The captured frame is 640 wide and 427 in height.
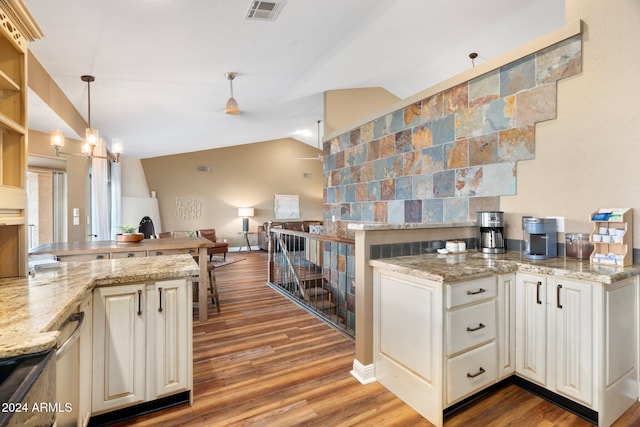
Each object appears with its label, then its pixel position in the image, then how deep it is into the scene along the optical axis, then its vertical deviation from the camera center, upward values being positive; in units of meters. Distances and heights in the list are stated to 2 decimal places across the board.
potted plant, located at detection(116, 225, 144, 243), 3.59 -0.28
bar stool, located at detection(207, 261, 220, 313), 3.84 -0.93
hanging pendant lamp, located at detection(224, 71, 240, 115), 3.86 +1.39
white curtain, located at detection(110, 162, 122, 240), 6.60 +0.27
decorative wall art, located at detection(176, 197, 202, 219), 9.26 +0.10
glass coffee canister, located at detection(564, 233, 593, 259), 2.17 -0.25
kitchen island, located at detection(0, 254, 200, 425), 1.41 -0.64
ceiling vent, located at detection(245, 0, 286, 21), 2.53 +1.69
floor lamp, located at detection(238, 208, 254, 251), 9.92 -0.22
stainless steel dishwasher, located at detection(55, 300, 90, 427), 1.22 -0.70
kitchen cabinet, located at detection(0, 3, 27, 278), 1.53 +0.33
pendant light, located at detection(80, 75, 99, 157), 3.30 +0.76
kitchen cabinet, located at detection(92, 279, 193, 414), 1.70 -0.74
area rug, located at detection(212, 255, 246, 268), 8.02 -1.27
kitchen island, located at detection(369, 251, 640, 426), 1.74 -0.73
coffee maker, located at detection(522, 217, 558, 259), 2.21 -0.20
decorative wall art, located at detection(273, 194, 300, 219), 10.72 +0.18
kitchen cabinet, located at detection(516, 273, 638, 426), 1.71 -0.76
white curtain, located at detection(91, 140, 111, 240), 4.90 +0.25
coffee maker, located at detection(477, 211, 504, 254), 2.50 -0.18
